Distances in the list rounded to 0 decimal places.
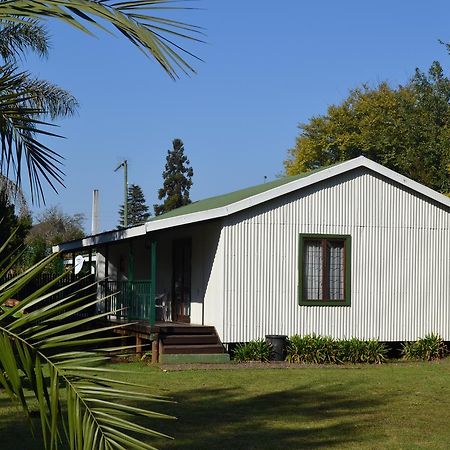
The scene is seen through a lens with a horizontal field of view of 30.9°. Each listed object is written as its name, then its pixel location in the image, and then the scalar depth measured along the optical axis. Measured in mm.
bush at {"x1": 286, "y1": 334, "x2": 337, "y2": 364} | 17703
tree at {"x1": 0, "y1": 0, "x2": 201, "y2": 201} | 3574
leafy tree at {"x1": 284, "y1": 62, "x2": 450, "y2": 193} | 37594
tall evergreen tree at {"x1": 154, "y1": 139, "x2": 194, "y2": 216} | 72944
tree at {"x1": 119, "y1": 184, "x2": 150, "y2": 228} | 92312
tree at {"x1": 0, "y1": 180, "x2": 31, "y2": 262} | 19562
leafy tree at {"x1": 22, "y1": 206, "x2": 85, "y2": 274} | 70500
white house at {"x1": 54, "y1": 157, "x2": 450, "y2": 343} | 17984
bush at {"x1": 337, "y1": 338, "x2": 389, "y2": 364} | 18000
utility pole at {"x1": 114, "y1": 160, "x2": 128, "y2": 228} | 47503
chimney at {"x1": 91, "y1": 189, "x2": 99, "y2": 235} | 38531
